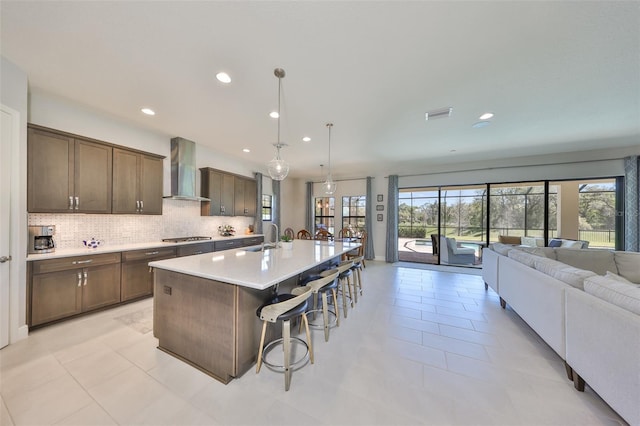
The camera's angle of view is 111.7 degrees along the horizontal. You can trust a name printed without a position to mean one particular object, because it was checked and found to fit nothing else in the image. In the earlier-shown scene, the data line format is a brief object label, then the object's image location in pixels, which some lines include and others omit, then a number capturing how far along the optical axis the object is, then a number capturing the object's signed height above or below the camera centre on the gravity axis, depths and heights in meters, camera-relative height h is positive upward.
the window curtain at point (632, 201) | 4.33 +0.30
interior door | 2.12 -0.06
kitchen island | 1.73 -0.83
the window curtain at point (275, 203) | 6.93 +0.31
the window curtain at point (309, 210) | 7.71 +0.11
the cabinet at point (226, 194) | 4.67 +0.44
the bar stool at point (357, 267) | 3.40 -0.89
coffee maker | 2.60 -0.35
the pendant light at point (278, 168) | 3.15 +0.65
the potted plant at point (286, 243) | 3.20 -0.45
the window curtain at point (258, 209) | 5.98 +0.10
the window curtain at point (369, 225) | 6.75 -0.36
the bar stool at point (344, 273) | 2.85 -0.83
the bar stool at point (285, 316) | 1.65 -0.82
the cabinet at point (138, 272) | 3.12 -0.91
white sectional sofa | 1.28 -0.82
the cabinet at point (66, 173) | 2.51 +0.48
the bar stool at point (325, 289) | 2.01 -0.83
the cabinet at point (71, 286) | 2.44 -0.93
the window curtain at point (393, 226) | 6.38 -0.36
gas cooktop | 3.95 -0.52
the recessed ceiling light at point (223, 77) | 2.26 +1.44
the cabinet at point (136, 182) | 3.25 +0.47
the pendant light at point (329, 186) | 4.34 +0.55
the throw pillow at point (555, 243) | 4.84 -0.63
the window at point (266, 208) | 6.70 +0.14
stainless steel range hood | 4.11 +0.82
